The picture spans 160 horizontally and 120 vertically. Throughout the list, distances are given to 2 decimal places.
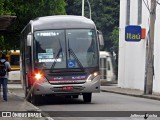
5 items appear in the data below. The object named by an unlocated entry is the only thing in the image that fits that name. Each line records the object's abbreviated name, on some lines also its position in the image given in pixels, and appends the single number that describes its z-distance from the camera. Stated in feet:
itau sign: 117.80
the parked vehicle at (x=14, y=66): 184.03
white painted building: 117.29
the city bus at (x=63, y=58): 74.54
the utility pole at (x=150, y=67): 103.48
